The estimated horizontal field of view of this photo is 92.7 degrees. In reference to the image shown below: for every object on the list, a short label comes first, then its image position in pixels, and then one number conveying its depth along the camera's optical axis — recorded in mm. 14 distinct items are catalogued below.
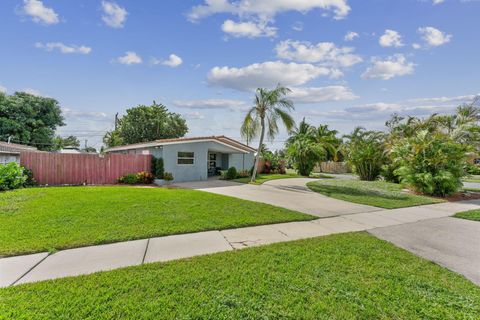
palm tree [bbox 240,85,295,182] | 14281
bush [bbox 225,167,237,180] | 17469
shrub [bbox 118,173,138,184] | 14148
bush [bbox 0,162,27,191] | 9531
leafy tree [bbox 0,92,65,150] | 24328
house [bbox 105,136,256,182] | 15125
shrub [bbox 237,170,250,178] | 18766
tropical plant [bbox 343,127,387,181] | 17984
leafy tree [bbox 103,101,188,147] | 31328
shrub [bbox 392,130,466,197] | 10578
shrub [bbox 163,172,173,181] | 14609
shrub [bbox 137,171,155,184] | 14495
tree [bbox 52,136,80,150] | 59838
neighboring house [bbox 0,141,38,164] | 11627
